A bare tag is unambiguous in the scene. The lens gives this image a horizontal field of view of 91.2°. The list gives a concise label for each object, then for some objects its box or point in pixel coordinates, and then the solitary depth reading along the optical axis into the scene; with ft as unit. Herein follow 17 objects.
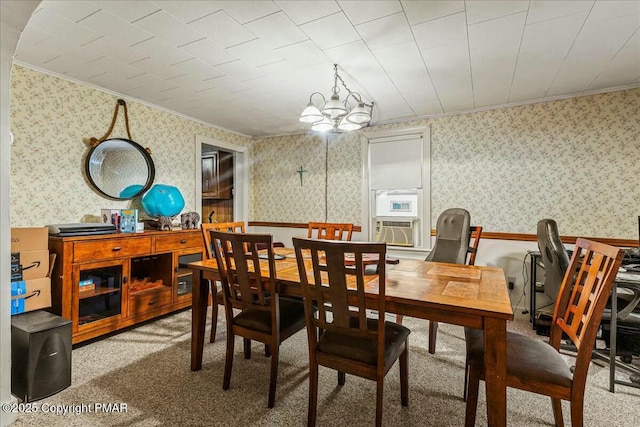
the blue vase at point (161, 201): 10.91
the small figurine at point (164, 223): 10.79
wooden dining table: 4.38
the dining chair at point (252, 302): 5.90
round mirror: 10.05
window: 12.89
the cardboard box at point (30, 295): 7.08
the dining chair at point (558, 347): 4.27
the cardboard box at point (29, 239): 7.29
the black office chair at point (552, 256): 8.11
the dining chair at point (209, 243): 8.54
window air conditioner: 13.21
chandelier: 7.69
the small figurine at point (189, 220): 11.49
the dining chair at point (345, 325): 4.72
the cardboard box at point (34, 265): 7.30
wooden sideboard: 8.13
